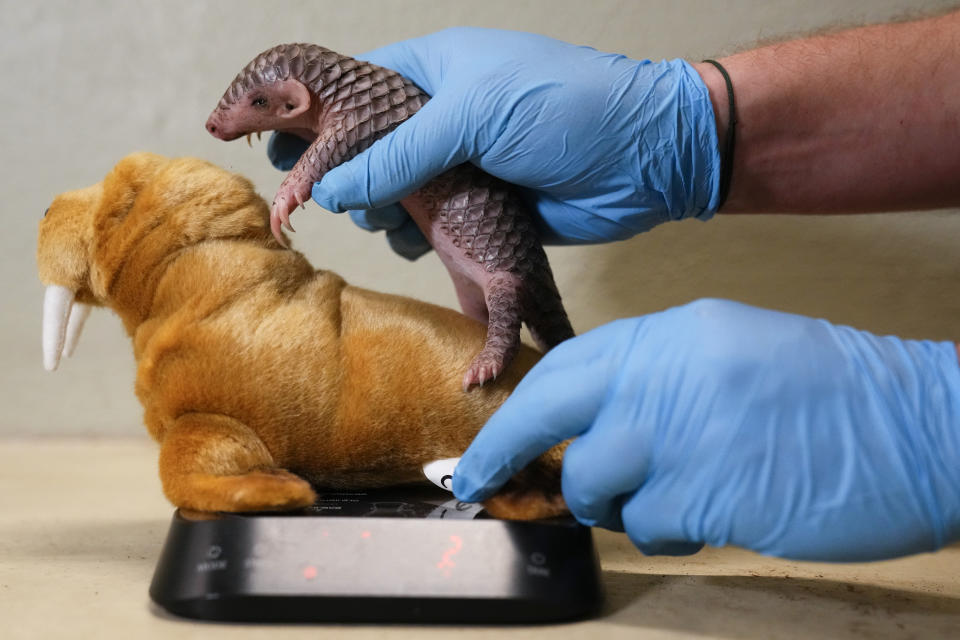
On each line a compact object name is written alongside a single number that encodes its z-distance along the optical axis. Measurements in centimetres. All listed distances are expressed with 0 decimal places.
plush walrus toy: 53
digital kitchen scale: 49
